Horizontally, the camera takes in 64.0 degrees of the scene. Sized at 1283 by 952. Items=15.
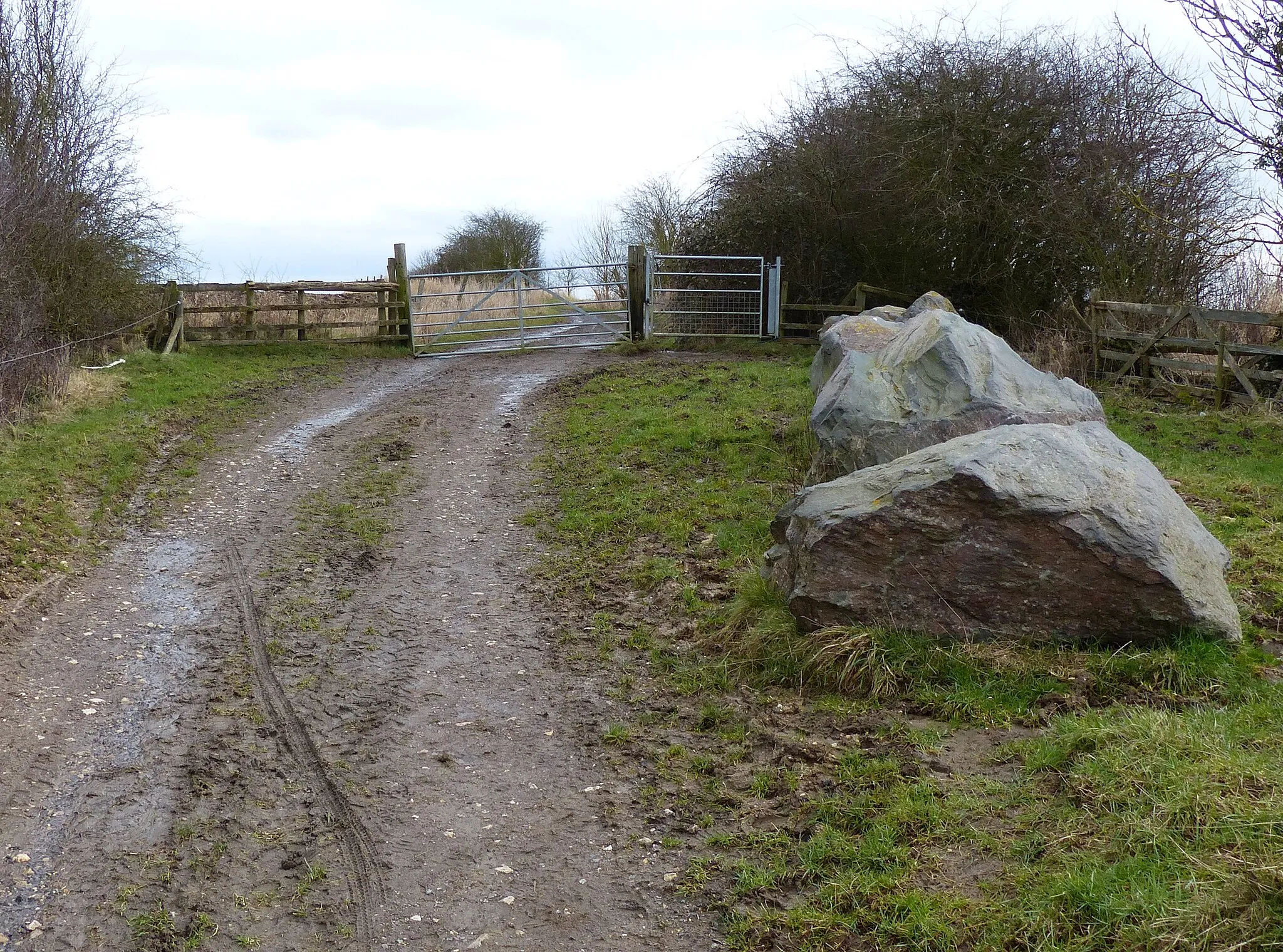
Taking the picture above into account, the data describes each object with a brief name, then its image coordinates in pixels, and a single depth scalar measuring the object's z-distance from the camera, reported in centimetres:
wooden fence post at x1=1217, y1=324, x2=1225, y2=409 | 1277
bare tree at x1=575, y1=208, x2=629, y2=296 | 2170
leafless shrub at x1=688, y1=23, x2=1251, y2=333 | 1591
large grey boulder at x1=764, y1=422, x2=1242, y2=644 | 512
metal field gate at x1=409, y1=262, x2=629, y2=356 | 2052
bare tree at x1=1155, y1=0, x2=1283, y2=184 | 1130
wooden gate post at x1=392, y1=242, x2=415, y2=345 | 2048
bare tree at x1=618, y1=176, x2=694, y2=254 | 2505
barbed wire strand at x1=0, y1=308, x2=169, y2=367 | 1148
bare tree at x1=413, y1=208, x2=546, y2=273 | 3400
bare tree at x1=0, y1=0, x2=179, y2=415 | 1375
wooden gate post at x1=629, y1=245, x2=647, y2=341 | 2044
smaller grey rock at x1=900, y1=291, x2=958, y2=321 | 1214
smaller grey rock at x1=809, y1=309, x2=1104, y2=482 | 720
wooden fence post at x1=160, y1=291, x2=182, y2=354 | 1817
